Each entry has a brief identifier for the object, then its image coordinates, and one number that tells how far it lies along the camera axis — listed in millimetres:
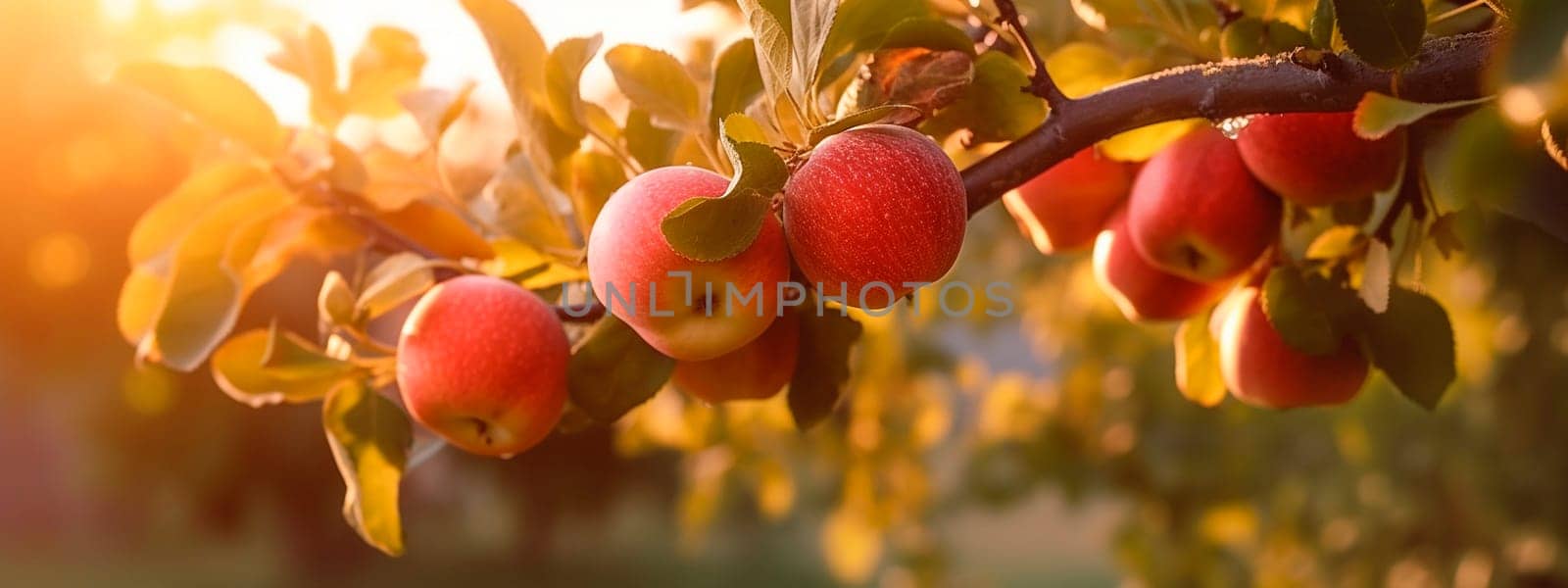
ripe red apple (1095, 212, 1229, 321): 895
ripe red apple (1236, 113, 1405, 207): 714
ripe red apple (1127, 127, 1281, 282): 778
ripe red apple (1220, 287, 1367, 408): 802
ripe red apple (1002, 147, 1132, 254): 864
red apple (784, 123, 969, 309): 542
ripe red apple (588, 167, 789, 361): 569
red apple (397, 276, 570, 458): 714
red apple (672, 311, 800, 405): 718
